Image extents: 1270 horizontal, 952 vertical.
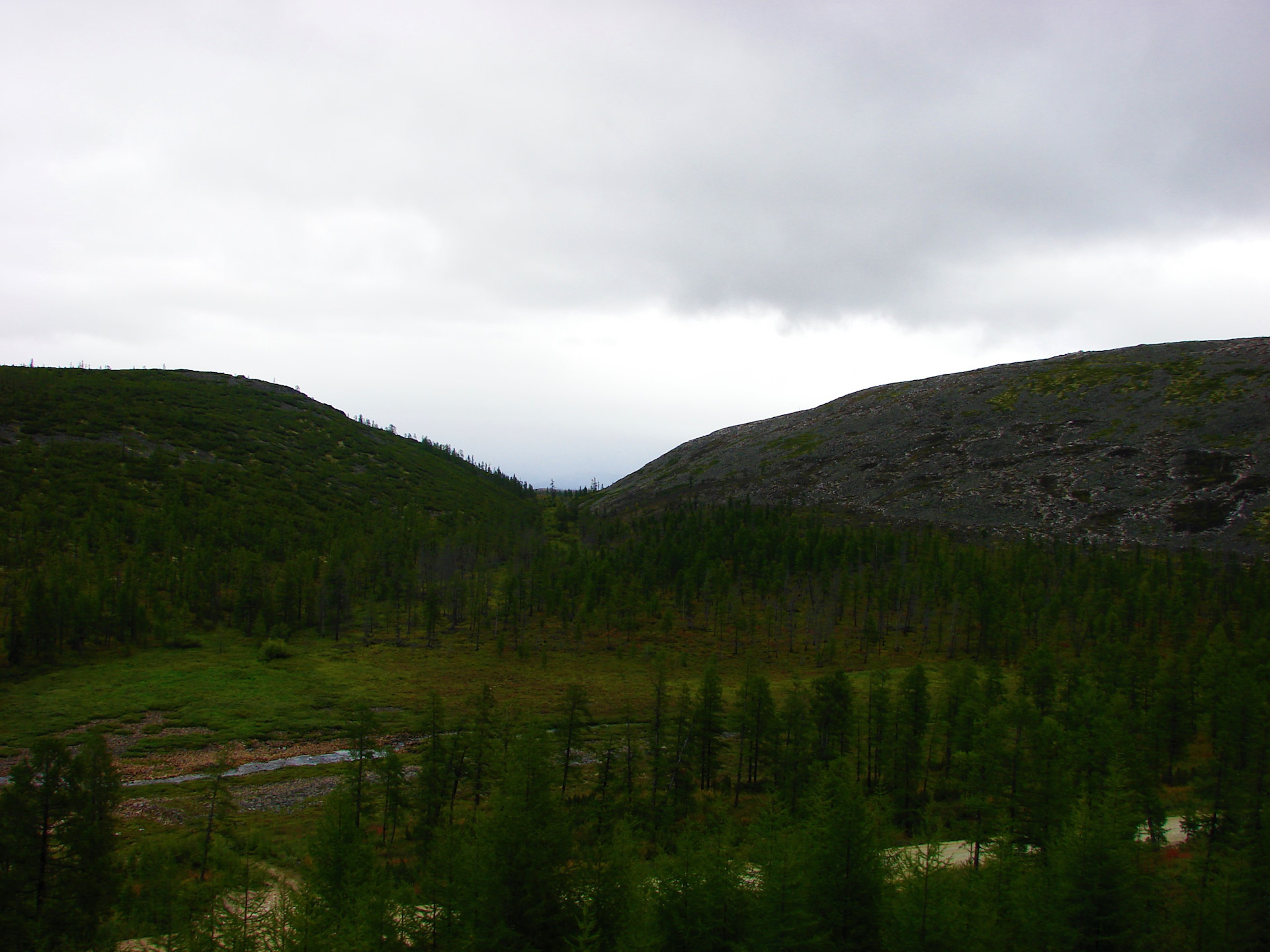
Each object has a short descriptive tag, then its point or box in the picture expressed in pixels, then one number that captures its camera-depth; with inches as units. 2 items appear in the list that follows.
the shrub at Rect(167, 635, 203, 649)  3791.8
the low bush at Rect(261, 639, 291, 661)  3786.9
